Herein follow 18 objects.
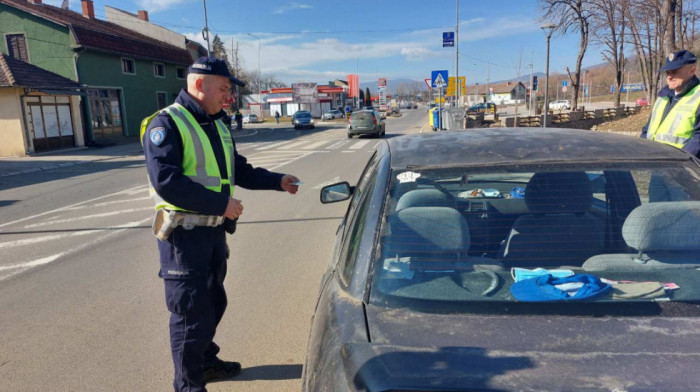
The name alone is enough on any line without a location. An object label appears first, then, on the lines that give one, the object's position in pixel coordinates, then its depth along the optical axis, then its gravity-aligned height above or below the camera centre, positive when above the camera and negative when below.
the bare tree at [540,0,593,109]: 30.31 +4.89
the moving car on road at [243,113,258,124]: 58.50 -0.82
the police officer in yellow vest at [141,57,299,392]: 2.45 -0.45
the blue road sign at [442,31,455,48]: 21.41 +2.83
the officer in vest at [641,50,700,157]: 3.91 -0.07
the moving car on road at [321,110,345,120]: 59.91 -0.71
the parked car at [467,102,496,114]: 56.86 -0.45
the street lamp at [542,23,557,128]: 19.22 +2.83
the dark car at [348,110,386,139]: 25.23 -0.77
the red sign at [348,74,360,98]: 76.94 +3.94
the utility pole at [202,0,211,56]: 31.39 +5.45
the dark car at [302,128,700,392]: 1.31 -0.65
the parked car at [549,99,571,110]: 57.31 -0.45
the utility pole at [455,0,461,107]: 27.65 +2.86
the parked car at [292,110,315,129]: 36.66 -0.77
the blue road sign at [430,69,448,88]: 19.29 +1.05
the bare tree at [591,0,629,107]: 28.77 +4.52
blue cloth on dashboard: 1.73 -0.68
